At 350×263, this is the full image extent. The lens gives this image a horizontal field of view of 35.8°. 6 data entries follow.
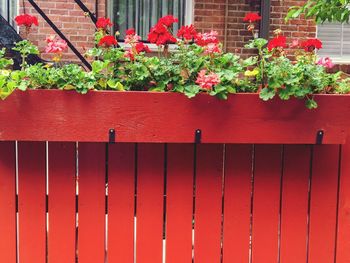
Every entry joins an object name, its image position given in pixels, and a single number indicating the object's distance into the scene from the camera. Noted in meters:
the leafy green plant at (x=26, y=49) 2.59
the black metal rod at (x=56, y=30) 5.68
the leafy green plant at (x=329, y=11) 3.36
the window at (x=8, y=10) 6.89
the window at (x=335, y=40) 7.77
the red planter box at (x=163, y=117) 2.38
